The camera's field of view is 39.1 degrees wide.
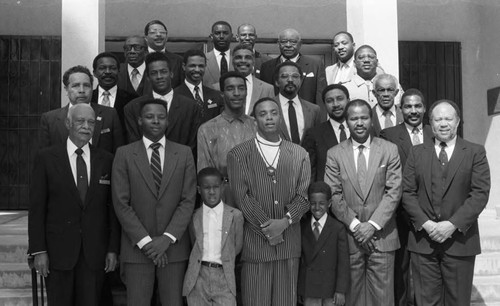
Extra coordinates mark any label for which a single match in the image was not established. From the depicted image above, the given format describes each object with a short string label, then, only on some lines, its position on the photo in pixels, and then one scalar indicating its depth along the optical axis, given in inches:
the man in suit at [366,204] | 220.5
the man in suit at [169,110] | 241.8
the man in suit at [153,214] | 208.4
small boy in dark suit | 217.0
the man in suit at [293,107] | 257.1
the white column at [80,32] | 314.0
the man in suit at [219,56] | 301.7
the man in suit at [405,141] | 232.7
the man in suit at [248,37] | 310.0
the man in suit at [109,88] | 263.7
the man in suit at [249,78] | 268.4
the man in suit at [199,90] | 264.7
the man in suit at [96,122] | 234.7
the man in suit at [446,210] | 216.7
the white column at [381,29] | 326.3
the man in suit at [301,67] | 295.3
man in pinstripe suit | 213.6
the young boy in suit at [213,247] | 211.3
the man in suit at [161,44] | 291.7
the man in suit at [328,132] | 241.3
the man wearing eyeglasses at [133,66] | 288.8
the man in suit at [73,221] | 206.8
